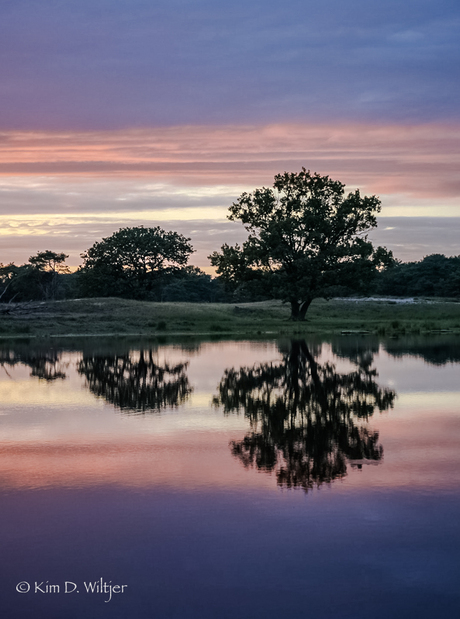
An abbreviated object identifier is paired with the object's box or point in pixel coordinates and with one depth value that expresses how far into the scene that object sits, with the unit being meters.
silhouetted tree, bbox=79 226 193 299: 96.75
